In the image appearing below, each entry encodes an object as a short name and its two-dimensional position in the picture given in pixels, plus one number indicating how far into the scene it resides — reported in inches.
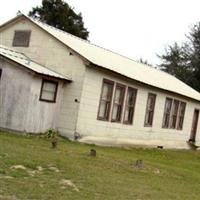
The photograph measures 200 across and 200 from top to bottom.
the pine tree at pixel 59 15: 1857.8
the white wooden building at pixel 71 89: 882.8
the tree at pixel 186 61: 2074.8
